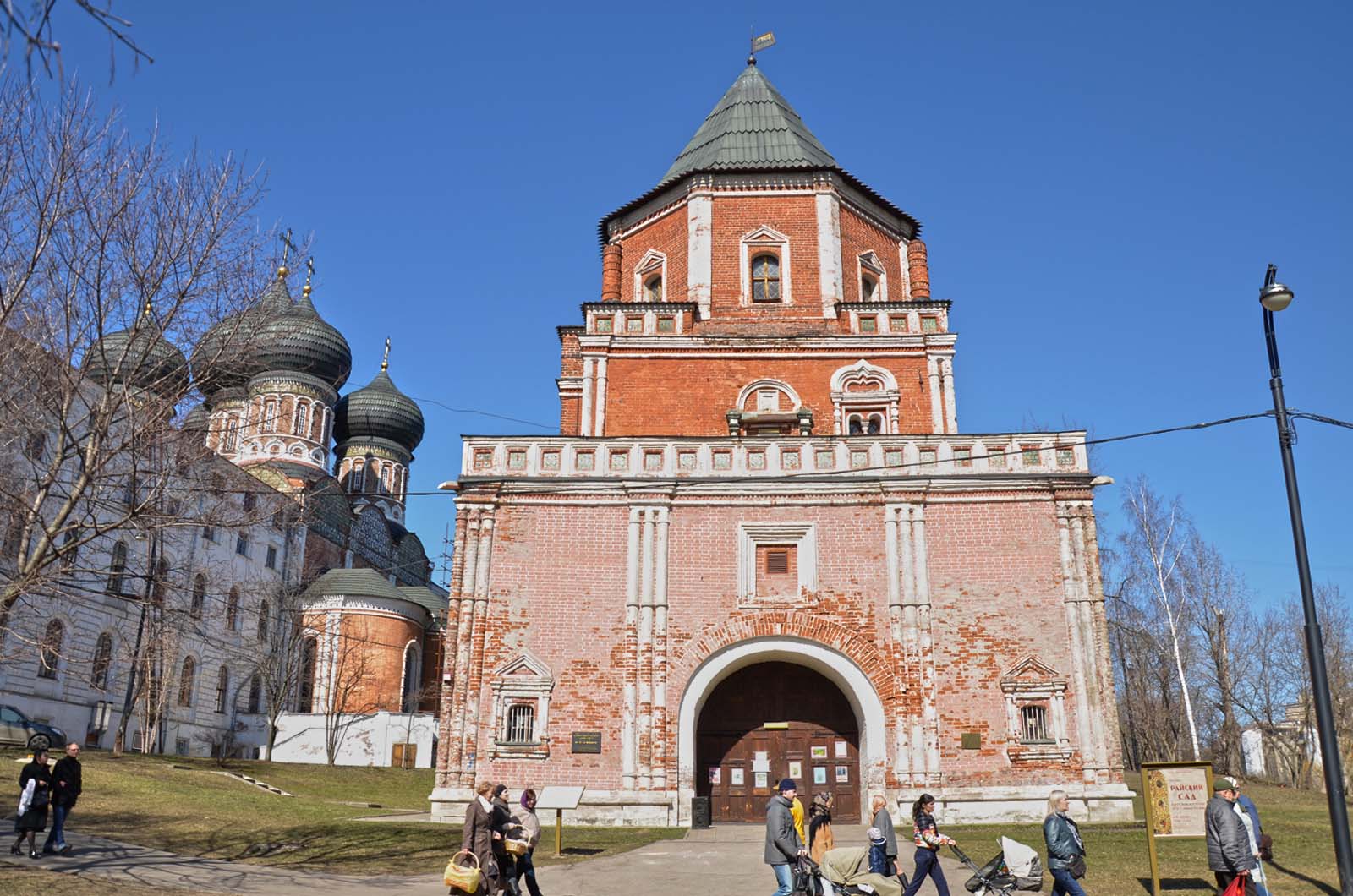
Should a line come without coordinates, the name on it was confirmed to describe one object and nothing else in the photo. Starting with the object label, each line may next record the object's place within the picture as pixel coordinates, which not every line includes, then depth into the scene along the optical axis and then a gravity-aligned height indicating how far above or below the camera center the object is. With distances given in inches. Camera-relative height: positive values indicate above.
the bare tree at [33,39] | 149.9 +92.8
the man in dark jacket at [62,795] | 513.3 -23.7
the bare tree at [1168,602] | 1284.4 +184.3
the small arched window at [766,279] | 992.2 +414.4
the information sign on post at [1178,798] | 483.2 -16.6
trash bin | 752.3 -39.1
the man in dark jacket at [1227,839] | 416.8 -29.5
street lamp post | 428.8 +47.9
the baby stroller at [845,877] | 426.0 -46.6
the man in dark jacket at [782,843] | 434.6 -34.1
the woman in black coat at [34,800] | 499.8 -25.5
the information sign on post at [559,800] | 599.9 -26.8
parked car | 1113.4 +11.4
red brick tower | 752.3 +89.0
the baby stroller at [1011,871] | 425.4 -43.8
